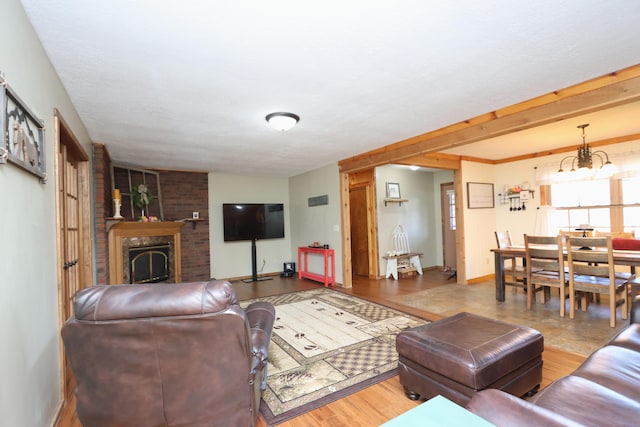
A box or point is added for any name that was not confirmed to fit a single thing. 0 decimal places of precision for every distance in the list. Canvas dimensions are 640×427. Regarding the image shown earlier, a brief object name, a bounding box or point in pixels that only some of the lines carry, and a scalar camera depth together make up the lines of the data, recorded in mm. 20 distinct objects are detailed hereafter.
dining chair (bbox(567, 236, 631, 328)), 3119
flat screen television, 6242
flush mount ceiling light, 2914
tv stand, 6277
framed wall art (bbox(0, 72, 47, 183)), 1214
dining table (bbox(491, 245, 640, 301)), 3997
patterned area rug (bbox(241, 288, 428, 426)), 2057
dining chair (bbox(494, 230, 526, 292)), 3976
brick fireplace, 4352
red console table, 5637
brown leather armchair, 1293
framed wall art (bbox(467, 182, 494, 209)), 5535
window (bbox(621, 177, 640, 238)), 4395
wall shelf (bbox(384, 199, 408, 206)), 6380
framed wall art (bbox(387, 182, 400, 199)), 6504
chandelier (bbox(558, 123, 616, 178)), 3938
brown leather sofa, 909
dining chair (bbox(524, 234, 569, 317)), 3438
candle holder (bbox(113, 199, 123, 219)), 4204
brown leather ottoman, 1676
